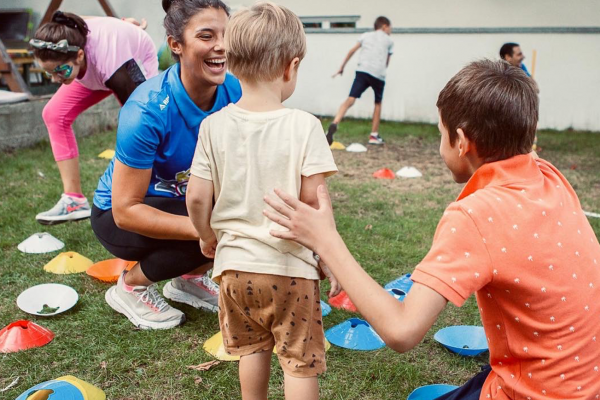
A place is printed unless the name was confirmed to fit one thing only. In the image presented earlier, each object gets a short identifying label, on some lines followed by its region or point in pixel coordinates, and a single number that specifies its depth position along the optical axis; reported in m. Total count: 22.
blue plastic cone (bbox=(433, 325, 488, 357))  2.49
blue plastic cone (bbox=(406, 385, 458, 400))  2.13
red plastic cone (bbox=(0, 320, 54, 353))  2.53
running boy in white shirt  8.36
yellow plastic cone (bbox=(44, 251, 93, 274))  3.36
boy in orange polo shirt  1.25
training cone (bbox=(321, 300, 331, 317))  2.85
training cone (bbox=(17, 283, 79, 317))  2.87
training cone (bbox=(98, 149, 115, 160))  6.34
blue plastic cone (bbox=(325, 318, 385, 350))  2.55
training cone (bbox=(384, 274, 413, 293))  3.04
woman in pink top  3.62
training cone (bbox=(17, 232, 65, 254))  3.66
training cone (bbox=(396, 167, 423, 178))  5.88
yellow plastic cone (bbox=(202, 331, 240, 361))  2.47
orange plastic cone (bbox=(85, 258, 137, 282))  3.23
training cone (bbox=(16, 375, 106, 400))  2.02
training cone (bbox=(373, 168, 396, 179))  5.84
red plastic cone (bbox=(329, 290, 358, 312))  2.94
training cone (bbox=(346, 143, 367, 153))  7.29
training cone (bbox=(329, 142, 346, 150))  7.46
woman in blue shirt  2.32
